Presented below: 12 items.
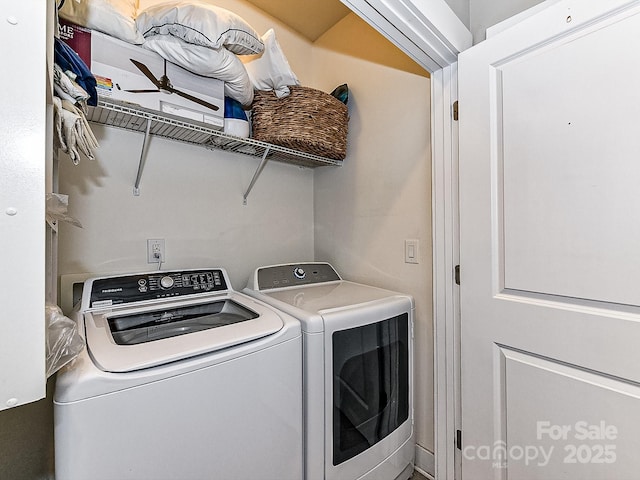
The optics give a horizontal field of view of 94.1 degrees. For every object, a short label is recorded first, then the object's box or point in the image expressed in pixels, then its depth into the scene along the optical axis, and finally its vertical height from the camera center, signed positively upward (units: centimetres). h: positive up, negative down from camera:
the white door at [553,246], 93 -2
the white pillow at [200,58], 127 +82
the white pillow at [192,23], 122 +91
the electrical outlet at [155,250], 156 -4
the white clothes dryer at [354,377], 115 -59
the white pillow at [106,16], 111 +88
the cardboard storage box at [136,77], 115 +72
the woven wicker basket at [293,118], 163 +68
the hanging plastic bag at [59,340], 66 -23
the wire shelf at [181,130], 125 +56
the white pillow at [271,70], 154 +91
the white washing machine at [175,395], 72 -43
